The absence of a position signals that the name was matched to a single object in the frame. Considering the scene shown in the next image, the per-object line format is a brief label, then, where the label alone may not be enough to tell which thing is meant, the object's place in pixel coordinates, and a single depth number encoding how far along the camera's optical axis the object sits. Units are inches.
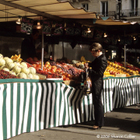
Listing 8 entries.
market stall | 179.9
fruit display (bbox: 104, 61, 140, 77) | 433.7
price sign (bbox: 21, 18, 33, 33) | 319.9
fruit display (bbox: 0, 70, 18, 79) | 185.5
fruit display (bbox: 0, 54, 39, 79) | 233.8
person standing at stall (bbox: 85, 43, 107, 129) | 226.8
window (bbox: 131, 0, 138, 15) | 1508.4
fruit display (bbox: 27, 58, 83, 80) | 298.0
